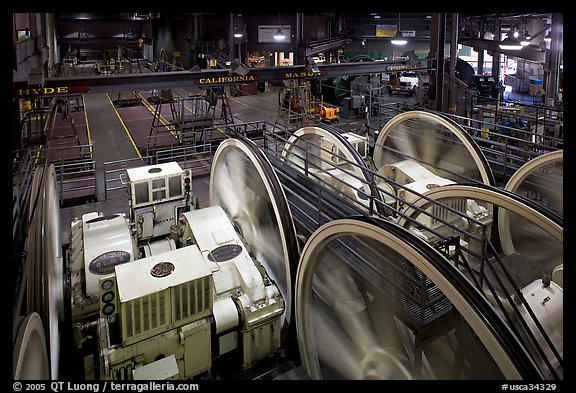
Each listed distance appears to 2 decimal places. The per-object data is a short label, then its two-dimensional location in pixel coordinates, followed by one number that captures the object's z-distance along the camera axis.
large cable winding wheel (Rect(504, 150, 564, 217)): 7.56
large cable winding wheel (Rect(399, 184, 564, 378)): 4.29
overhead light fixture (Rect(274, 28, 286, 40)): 25.01
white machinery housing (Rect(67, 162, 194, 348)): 5.79
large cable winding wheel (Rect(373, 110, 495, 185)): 9.26
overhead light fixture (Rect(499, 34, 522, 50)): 17.93
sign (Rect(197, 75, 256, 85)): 11.44
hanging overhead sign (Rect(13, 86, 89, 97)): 8.69
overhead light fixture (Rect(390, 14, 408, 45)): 23.43
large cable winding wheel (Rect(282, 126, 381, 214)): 8.82
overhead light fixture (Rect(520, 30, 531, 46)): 20.08
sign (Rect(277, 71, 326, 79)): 12.76
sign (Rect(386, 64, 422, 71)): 15.34
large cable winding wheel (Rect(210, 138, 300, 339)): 5.99
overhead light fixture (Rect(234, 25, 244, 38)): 24.17
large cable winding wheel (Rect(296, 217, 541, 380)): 3.19
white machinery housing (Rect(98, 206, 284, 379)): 4.84
